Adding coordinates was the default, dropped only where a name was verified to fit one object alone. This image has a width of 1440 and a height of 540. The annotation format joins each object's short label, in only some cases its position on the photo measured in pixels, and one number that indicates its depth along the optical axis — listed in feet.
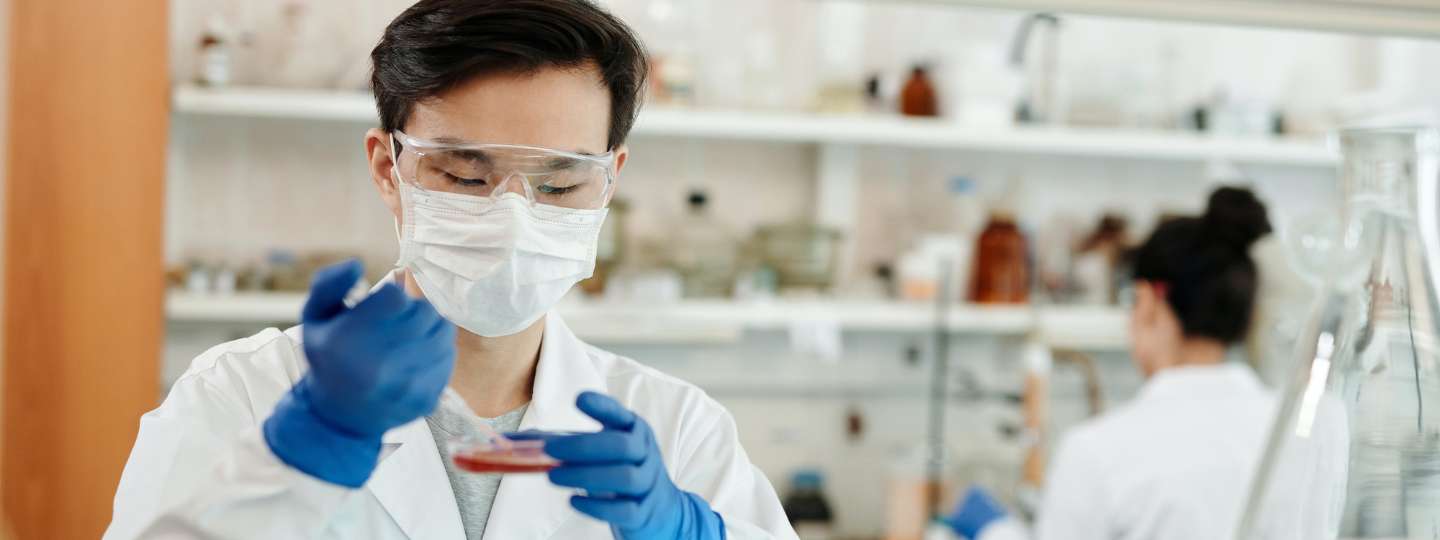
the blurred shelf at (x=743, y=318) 7.31
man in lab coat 2.09
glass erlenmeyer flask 2.52
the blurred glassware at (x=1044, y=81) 9.14
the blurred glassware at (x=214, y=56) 7.00
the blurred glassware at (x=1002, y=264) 8.95
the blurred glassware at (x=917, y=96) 8.69
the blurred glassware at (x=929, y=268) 8.71
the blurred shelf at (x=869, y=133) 7.28
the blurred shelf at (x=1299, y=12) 2.88
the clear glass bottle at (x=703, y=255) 8.45
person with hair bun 5.86
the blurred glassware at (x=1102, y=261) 9.22
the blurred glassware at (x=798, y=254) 8.54
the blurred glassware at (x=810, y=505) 8.65
